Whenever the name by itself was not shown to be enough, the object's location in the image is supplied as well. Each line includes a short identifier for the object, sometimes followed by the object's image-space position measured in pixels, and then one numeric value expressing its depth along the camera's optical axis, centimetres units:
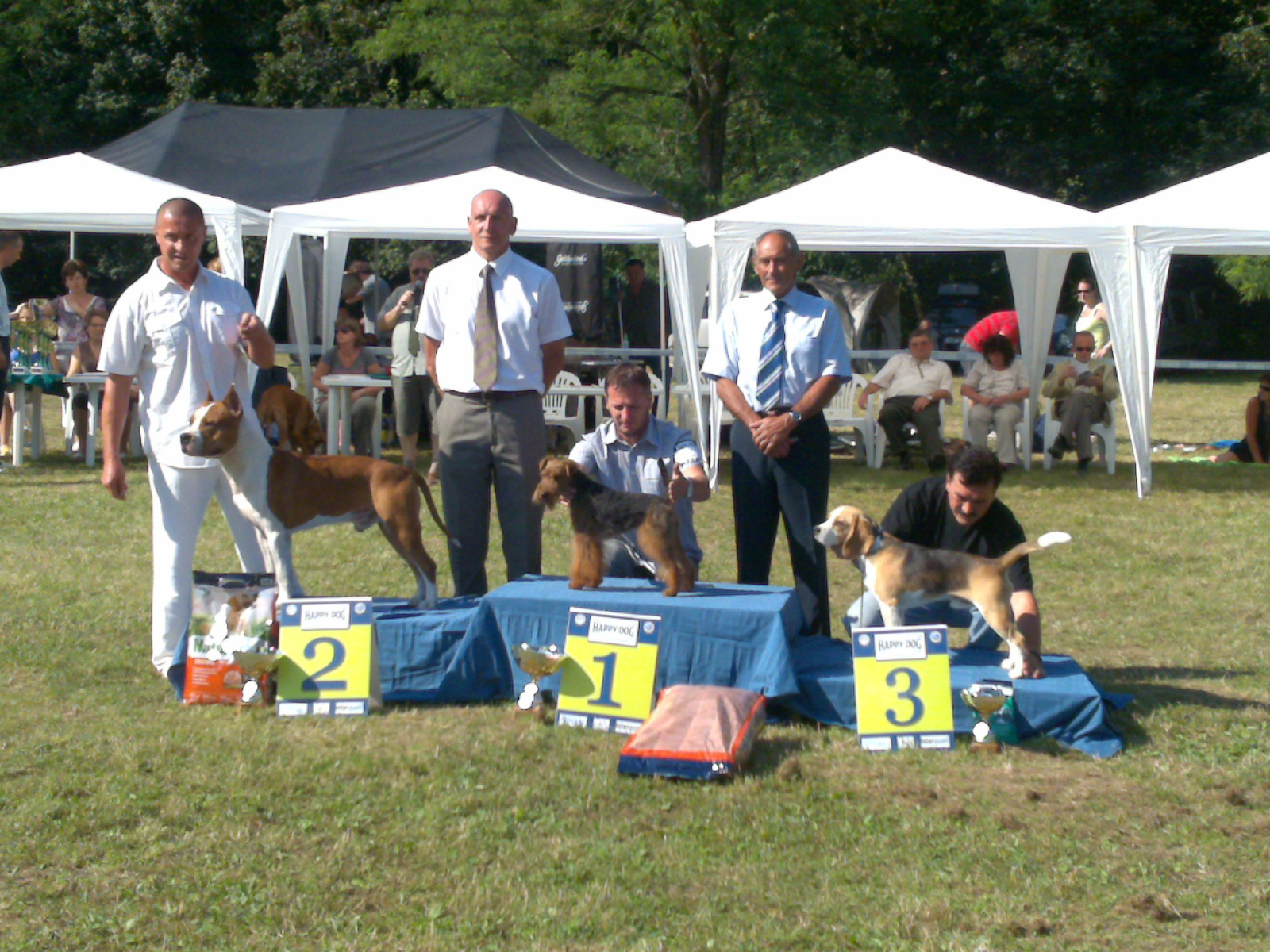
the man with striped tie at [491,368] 559
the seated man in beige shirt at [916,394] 1262
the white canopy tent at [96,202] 1166
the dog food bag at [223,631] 518
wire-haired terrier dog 502
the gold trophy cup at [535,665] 497
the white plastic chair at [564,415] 1329
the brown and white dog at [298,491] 512
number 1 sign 492
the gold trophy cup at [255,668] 507
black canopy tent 1533
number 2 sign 507
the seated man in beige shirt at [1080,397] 1273
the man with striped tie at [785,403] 563
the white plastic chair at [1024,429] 1274
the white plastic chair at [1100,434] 1258
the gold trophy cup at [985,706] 475
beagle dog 492
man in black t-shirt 508
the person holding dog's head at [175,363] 509
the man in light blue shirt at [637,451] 543
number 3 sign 475
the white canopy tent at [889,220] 1112
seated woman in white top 1261
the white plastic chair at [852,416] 1288
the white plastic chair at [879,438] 1277
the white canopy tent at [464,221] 1097
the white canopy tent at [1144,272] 1113
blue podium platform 486
